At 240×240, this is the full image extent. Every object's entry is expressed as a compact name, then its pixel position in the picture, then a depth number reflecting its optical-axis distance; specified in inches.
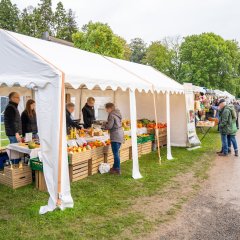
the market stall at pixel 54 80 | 189.9
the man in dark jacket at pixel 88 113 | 378.0
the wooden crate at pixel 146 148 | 372.5
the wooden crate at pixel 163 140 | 417.2
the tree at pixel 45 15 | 2070.6
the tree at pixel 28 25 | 1895.9
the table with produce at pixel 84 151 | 237.0
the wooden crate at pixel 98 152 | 273.6
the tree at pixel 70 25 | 2097.7
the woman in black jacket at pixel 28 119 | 279.0
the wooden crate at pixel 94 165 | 272.8
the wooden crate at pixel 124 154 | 327.6
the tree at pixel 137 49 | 2891.2
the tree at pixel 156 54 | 1773.1
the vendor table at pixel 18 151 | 236.5
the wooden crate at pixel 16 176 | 230.7
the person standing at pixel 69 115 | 308.0
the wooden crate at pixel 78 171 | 251.3
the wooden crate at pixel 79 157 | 242.4
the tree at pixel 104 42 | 978.7
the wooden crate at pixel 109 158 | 295.0
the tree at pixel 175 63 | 1446.2
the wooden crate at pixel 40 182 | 227.8
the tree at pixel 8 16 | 1972.2
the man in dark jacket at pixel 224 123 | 365.1
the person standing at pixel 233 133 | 366.4
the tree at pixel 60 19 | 2197.1
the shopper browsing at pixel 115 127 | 266.5
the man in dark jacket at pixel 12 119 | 257.9
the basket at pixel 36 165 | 229.7
